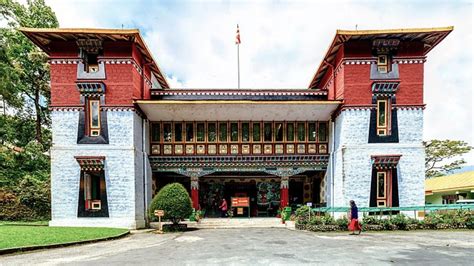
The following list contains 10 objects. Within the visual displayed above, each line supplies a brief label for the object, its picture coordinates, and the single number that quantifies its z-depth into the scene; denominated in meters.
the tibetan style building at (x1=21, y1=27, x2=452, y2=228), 17.19
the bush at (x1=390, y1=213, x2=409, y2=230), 15.12
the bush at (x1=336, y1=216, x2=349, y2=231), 15.16
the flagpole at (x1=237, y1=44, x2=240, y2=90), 26.02
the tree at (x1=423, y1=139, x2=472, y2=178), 35.81
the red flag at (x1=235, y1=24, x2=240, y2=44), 24.70
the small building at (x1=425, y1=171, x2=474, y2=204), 24.93
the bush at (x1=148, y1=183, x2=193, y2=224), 15.90
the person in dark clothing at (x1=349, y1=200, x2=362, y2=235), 13.60
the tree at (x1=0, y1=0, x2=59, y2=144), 23.03
